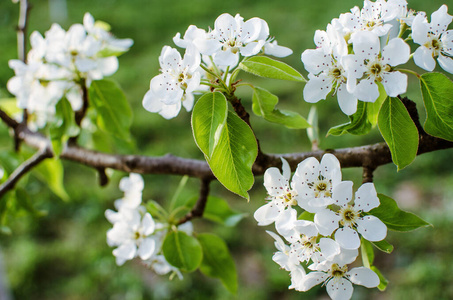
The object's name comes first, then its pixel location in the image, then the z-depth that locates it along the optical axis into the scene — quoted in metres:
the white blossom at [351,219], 0.42
